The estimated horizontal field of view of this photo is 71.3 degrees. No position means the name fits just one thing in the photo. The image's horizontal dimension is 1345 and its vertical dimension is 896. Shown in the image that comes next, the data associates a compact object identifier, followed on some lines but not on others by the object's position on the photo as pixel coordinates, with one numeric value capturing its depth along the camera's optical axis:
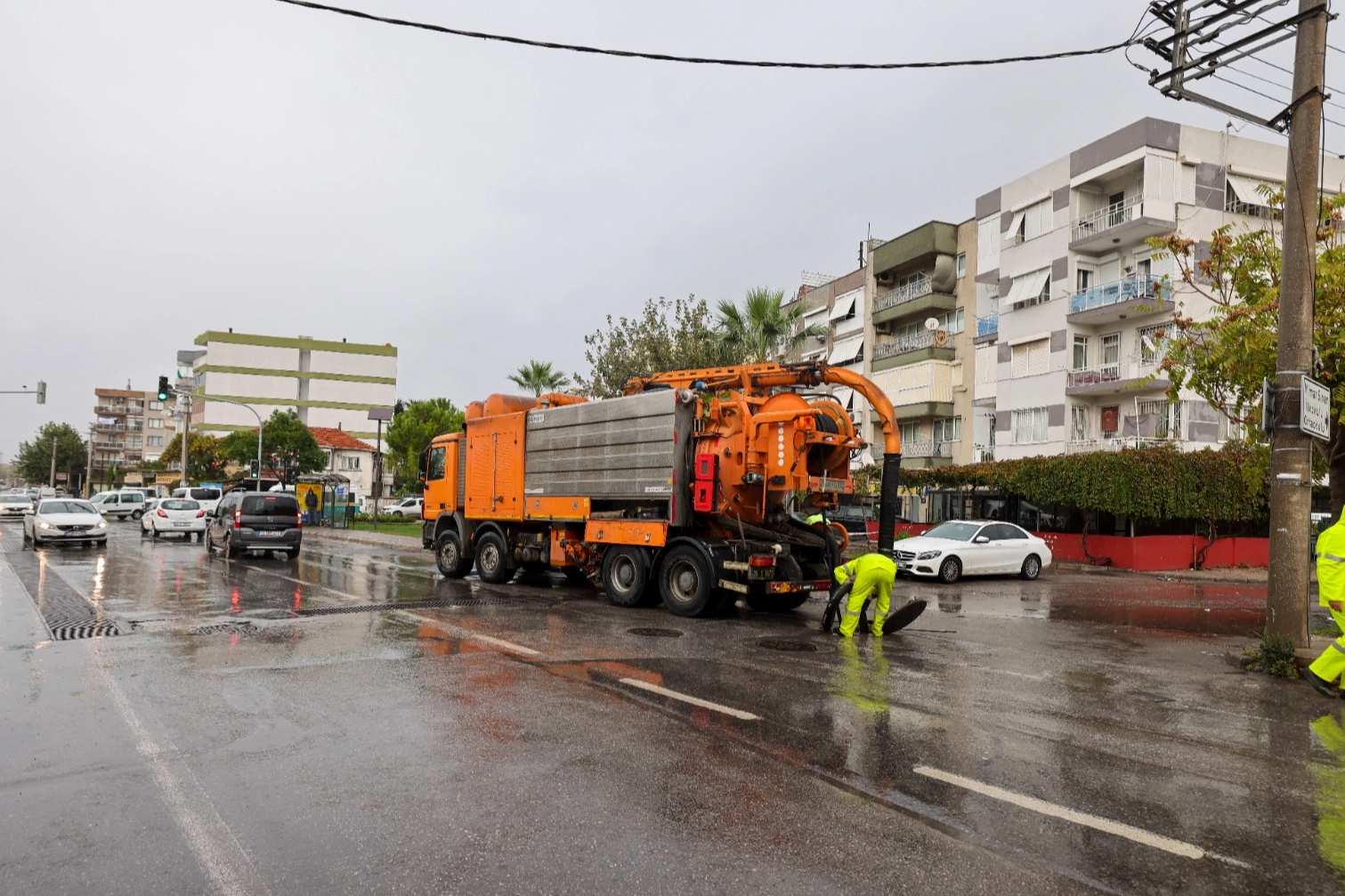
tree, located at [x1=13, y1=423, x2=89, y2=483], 114.94
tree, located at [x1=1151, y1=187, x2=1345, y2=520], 11.64
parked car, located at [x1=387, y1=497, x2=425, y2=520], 56.28
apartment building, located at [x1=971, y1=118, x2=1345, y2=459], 31.73
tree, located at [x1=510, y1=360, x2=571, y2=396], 43.12
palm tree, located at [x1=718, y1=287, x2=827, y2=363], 28.77
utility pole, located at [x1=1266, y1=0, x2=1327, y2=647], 9.41
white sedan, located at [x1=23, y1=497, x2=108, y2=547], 24.92
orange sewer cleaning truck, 12.65
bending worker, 11.29
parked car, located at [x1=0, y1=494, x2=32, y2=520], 48.22
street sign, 9.27
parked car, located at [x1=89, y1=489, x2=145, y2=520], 50.94
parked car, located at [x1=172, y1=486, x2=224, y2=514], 45.71
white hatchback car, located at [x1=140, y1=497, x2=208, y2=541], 31.34
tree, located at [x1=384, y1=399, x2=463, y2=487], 53.62
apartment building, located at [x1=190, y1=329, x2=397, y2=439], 100.44
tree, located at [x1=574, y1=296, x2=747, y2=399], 29.56
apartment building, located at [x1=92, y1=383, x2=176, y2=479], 137.12
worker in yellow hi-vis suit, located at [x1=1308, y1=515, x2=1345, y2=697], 7.82
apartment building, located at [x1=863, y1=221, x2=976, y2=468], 41.25
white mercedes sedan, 20.56
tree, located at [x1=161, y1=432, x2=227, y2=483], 78.88
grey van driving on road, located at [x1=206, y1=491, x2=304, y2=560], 22.98
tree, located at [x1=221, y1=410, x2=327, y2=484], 66.94
